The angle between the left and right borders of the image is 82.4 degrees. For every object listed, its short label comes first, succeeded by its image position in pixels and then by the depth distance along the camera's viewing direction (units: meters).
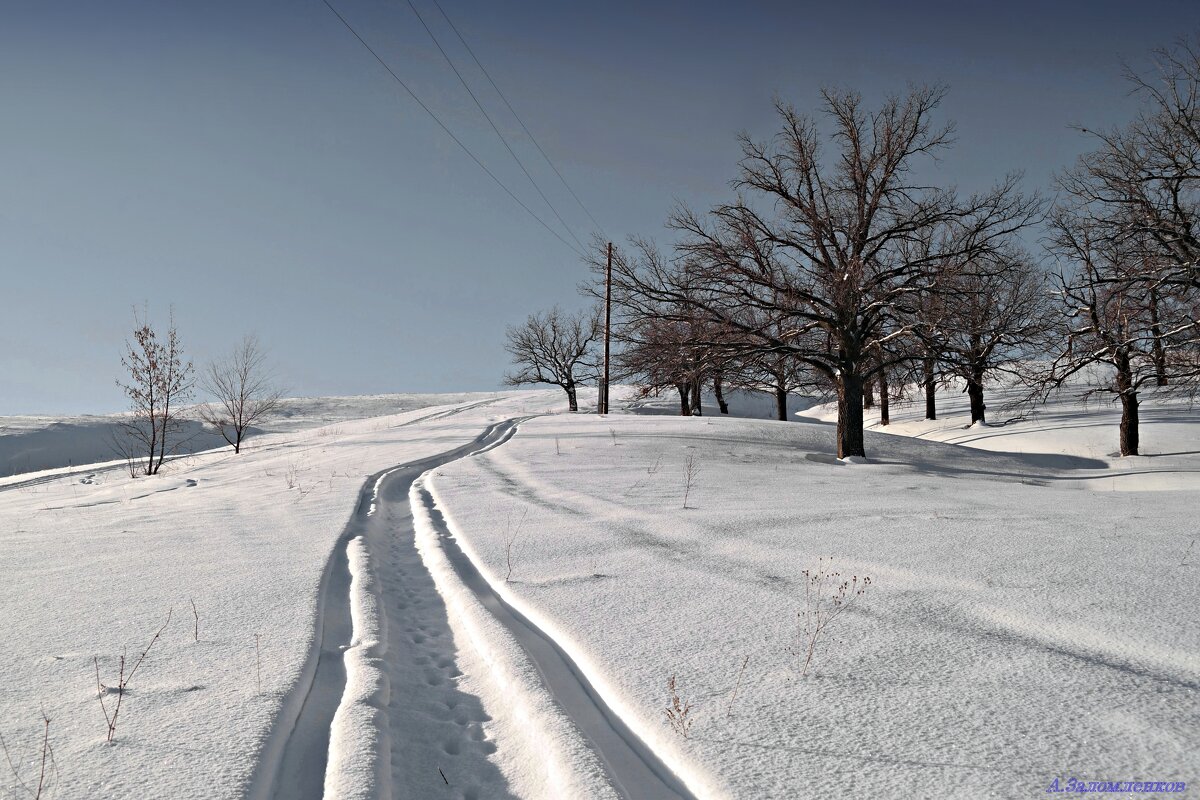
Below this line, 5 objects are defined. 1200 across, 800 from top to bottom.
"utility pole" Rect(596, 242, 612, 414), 22.02
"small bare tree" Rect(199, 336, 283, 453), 25.97
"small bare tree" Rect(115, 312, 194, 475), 20.59
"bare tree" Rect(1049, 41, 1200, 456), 12.14
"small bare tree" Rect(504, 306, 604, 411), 46.66
